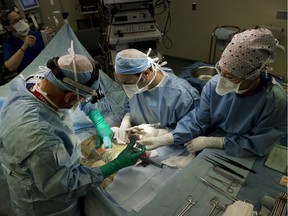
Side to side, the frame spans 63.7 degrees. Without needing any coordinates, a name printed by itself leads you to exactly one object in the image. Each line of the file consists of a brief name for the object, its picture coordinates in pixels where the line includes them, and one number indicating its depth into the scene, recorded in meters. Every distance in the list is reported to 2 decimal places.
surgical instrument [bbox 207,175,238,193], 1.10
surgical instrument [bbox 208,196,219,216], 1.03
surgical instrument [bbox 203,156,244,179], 1.18
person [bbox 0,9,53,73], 2.18
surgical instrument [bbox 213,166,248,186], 1.14
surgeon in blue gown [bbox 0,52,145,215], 0.94
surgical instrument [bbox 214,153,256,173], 1.22
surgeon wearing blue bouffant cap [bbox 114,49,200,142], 1.52
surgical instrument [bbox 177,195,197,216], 1.02
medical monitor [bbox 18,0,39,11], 3.27
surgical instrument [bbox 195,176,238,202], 1.06
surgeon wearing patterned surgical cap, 1.13
